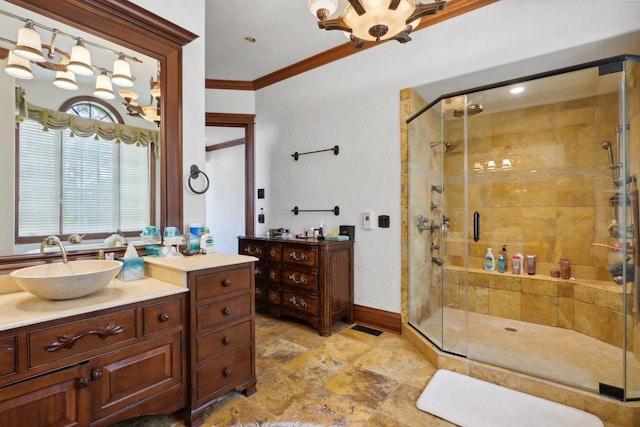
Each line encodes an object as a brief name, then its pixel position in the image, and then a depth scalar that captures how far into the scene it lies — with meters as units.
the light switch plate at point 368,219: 2.95
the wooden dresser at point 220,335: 1.60
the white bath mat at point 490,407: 1.61
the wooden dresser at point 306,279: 2.74
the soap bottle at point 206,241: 2.09
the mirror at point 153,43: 1.69
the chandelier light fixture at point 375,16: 1.56
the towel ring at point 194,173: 2.19
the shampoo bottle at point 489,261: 3.28
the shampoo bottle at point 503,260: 3.22
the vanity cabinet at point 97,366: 1.10
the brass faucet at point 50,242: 1.57
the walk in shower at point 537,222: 1.95
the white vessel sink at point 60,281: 1.20
